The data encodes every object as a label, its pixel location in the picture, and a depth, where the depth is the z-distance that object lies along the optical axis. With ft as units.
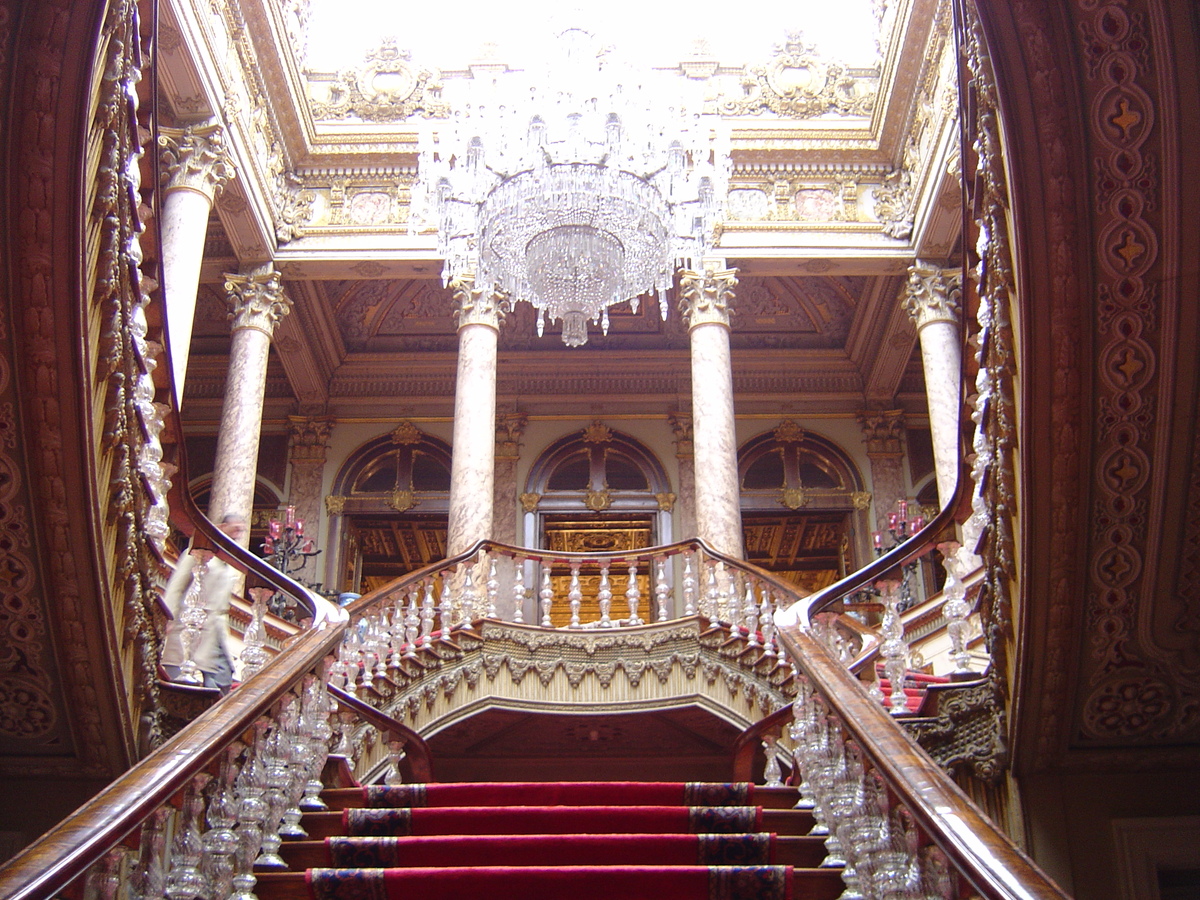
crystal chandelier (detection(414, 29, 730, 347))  23.16
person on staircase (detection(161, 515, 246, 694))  16.15
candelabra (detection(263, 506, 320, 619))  32.53
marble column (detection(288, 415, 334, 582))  44.42
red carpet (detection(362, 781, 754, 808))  13.96
